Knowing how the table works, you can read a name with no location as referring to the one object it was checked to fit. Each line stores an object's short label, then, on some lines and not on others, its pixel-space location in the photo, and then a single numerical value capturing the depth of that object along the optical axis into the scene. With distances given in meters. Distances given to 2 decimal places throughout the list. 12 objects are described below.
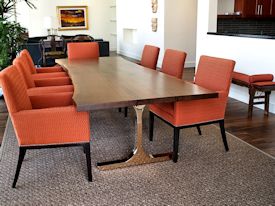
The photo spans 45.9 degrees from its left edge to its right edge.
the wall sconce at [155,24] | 8.73
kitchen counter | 4.52
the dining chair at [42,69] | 4.33
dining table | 2.50
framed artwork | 12.18
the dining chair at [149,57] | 4.58
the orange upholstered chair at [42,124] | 2.51
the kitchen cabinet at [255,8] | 7.12
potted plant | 5.20
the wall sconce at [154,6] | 8.57
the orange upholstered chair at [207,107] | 2.97
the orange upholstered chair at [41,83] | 3.46
